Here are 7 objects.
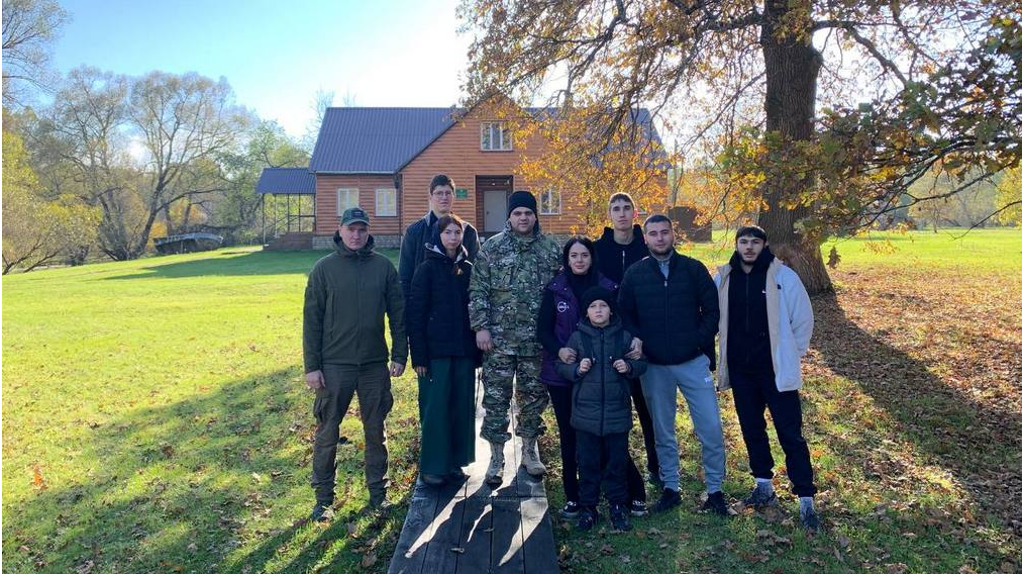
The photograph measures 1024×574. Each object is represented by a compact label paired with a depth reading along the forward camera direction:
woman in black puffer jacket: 5.21
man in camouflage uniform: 5.05
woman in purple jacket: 4.93
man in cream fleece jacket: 4.84
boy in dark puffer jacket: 4.71
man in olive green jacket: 5.12
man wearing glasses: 5.63
